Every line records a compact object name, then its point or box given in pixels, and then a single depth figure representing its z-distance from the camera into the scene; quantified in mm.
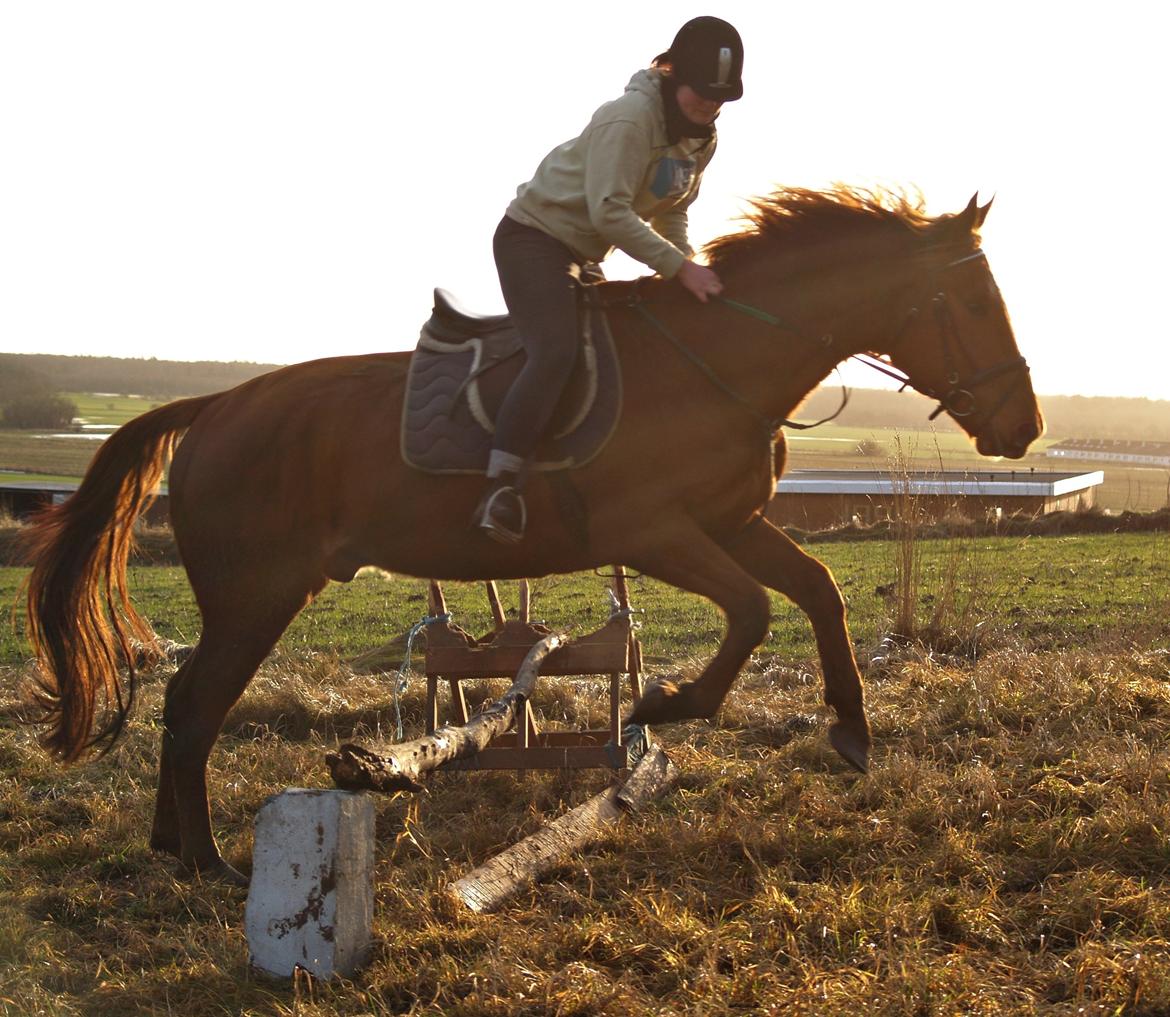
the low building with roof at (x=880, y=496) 29730
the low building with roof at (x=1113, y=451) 71269
